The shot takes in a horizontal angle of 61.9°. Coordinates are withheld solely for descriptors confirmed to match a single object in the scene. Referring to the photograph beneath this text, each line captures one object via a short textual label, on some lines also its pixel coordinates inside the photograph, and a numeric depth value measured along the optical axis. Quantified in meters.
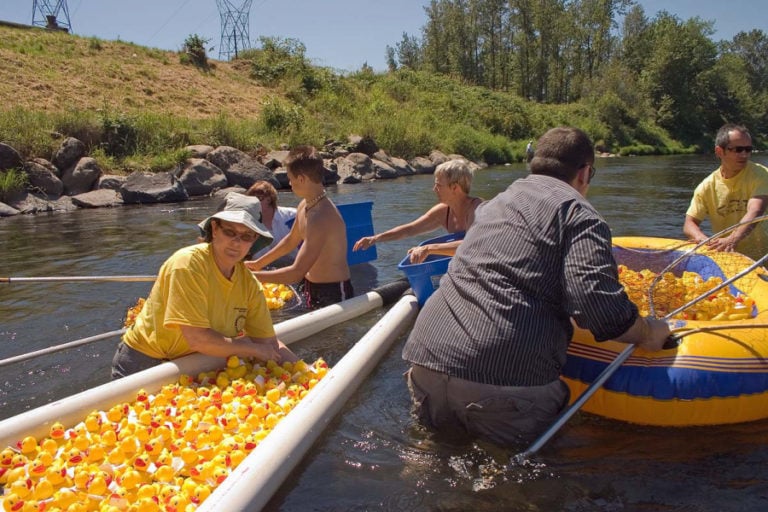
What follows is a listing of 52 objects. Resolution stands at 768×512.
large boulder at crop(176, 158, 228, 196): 15.15
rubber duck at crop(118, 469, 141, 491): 2.43
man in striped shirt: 2.29
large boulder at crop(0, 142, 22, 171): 13.34
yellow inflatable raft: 2.99
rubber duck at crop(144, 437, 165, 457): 2.68
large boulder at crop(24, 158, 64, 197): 13.66
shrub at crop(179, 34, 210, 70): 27.64
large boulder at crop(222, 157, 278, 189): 15.91
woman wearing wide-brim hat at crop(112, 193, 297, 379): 3.08
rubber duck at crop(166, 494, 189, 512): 2.26
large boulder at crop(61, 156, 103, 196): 14.27
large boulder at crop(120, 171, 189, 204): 14.01
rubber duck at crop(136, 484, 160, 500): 2.35
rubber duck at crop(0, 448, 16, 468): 2.57
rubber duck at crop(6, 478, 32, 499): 2.37
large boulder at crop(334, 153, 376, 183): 18.27
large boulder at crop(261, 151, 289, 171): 17.33
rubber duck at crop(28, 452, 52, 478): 2.49
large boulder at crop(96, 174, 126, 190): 14.37
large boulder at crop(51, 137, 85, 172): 14.56
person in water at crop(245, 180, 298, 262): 5.74
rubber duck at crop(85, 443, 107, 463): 2.60
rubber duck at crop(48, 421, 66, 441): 2.77
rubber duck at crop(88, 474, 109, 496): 2.36
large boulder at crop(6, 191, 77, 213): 12.76
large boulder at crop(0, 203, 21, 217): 12.21
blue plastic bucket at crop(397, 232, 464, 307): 4.58
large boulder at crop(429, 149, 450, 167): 22.89
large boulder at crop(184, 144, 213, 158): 16.28
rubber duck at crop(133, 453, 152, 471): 2.56
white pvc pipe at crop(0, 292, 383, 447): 2.71
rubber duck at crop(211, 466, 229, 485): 2.43
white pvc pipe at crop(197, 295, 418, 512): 2.26
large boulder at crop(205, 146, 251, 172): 16.19
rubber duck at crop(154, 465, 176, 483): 2.52
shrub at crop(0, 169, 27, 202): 12.77
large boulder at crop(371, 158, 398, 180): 19.43
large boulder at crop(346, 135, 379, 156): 20.75
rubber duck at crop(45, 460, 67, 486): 2.43
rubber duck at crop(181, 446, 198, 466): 2.61
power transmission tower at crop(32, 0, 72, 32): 31.06
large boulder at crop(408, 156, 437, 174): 21.75
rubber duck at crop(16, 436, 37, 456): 2.65
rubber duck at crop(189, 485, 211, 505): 2.30
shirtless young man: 4.51
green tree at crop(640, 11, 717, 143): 45.97
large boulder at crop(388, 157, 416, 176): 20.69
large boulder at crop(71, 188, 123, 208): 13.48
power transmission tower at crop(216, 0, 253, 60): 32.22
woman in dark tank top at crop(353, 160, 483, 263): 4.58
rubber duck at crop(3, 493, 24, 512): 2.25
